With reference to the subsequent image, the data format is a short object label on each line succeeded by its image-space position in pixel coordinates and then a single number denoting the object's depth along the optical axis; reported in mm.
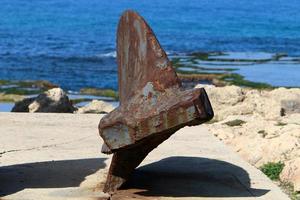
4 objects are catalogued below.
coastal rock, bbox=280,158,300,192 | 9556
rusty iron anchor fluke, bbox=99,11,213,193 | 6879
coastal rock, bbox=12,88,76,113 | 14789
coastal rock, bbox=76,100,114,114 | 15989
